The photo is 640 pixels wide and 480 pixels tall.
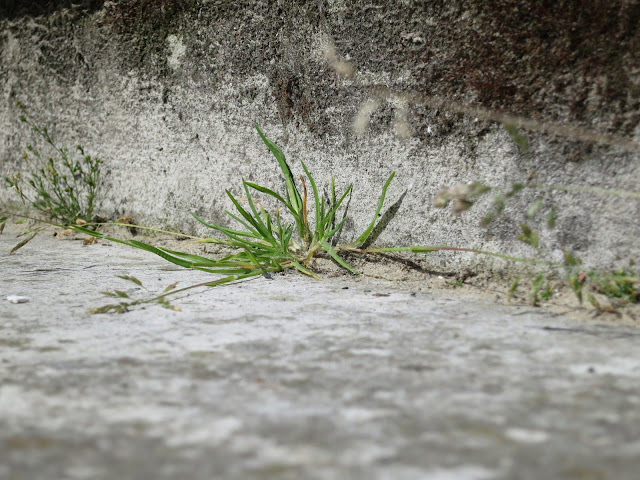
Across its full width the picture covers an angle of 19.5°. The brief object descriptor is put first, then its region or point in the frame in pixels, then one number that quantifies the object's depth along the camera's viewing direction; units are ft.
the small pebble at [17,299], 1.83
